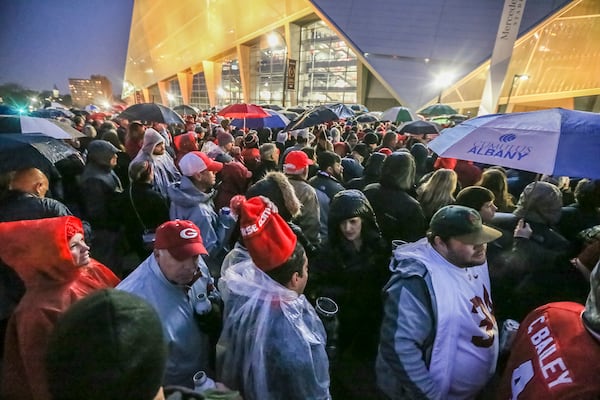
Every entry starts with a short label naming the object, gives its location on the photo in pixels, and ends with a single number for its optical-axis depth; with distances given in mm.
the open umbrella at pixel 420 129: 7458
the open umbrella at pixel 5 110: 4504
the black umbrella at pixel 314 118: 5754
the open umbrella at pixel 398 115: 10892
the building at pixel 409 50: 25438
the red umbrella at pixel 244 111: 7480
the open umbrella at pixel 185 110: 13664
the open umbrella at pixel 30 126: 3160
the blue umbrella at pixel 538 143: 2098
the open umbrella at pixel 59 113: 9466
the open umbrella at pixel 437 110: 12312
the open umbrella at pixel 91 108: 15617
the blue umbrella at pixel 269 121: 8062
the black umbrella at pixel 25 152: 2490
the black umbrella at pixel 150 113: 5875
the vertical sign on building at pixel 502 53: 7657
